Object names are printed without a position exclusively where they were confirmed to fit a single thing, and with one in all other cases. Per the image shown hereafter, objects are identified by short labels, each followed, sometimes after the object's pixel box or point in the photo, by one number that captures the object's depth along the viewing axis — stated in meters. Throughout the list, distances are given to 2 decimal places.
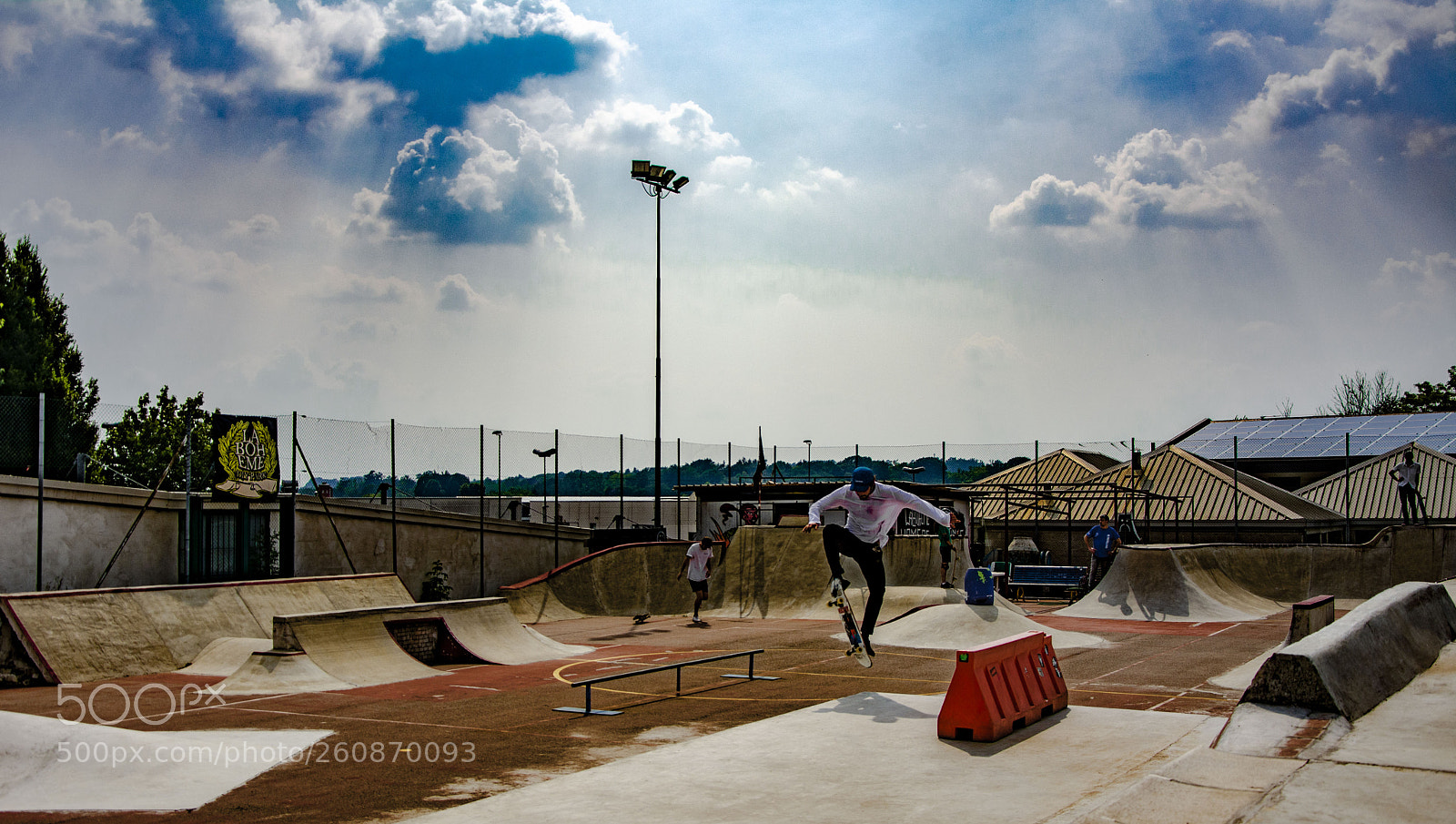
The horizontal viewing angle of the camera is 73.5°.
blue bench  25.45
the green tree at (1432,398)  59.91
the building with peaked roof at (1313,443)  41.84
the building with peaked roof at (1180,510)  32.34
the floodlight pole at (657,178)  30.36
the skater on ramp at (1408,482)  25.67
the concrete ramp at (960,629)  15.25
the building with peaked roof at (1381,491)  35.19
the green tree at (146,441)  42.84
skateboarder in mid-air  9.60
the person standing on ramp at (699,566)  21.61
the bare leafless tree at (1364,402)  69.25
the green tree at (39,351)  33.97
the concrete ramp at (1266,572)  20.80
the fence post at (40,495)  15.58
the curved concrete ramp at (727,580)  22.84
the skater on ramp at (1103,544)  22.33
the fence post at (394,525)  22.17
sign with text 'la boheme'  19.22
